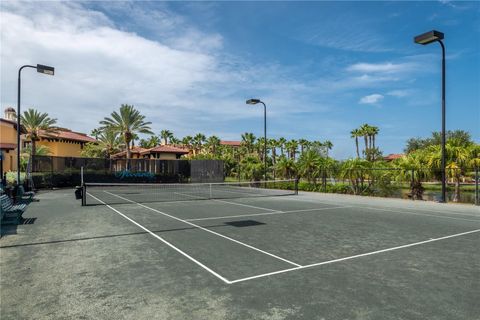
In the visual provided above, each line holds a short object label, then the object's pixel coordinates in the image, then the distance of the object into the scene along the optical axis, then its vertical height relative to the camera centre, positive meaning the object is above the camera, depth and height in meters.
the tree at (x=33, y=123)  44.44 +6.10
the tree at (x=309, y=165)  29.23 +0.16
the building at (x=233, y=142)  146.00 +11.38
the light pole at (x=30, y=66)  19.17 +5.70
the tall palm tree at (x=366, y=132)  77.38 +8.15
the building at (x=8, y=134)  33.38 +3.58
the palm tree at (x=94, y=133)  89.76 +9.70
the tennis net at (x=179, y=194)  20.34 -2.02
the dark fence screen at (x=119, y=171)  33.34 -0.35
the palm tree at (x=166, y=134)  99.25 +10.10
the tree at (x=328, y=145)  102.49 +6.80
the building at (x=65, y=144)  62.03 +4.75
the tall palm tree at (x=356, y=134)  80.65 +8.03
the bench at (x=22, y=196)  16.72 -1.57
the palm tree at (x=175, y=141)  97.94 +7.91
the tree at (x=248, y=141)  82.88 +6.64
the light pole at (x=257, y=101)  30.05 +5.94
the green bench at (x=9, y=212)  10.80 -1.51
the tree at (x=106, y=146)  54.74 +3.68
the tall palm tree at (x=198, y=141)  94.25 +7.59
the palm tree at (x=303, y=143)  87.36 +6.40
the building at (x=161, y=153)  52.78 +2.42
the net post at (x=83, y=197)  16.86 -1.49
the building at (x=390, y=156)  101.22 +3.31
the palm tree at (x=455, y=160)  19.70 +0.38
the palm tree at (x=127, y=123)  48.41 +6.66
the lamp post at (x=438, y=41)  15.91 +6.20
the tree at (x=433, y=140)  57.81 +5.33
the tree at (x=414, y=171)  20.66 -0.30
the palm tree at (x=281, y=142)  82.44 +6.24
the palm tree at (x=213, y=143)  89.20 +6.60
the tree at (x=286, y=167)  33.06 -0.01
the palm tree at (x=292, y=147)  83.25 +5.09
